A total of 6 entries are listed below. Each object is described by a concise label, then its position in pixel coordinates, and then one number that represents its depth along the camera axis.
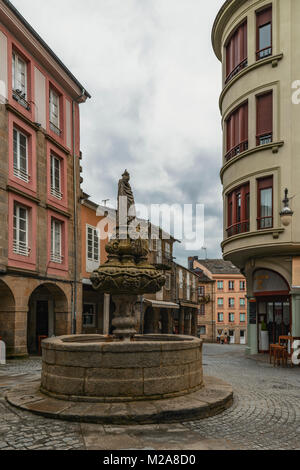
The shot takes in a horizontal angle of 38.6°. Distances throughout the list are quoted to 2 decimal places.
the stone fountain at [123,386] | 6.73
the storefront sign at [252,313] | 20.20
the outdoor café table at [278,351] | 15.29
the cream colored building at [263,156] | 16.73
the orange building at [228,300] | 64.00
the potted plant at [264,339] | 20.17
